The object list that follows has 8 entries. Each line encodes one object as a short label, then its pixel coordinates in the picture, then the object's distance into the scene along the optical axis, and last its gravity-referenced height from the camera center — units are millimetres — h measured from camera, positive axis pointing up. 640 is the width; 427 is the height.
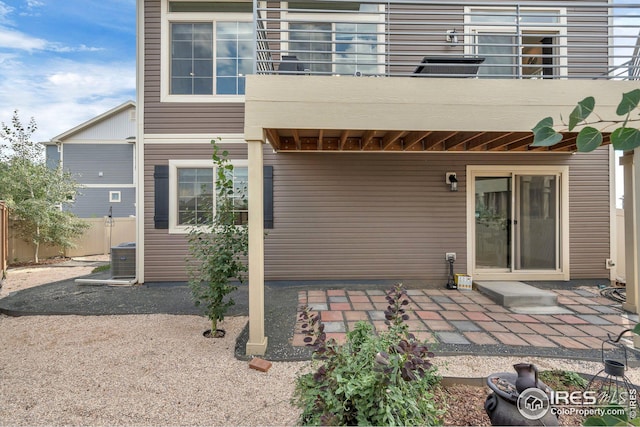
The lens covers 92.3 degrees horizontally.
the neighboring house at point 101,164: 14359 +2232
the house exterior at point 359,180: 5566 +576
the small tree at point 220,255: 3311 -481
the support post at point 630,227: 3934 -198
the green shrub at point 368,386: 1578 -939
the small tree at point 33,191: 7957 +538
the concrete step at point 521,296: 4426 -1240
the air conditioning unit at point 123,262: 5648 -937
